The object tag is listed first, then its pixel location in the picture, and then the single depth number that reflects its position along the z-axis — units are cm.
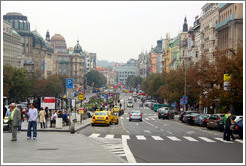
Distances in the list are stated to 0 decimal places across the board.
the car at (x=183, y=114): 5195
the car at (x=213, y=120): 3591
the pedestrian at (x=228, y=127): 2488
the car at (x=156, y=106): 9430
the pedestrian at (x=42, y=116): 3082
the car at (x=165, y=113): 6087
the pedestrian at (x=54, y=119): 3297
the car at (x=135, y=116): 5258
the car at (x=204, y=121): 4109
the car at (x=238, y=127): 2638
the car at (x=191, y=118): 4634
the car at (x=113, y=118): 4228
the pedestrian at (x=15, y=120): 2071
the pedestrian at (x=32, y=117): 2225
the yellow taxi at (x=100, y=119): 3889
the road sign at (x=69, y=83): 3007
